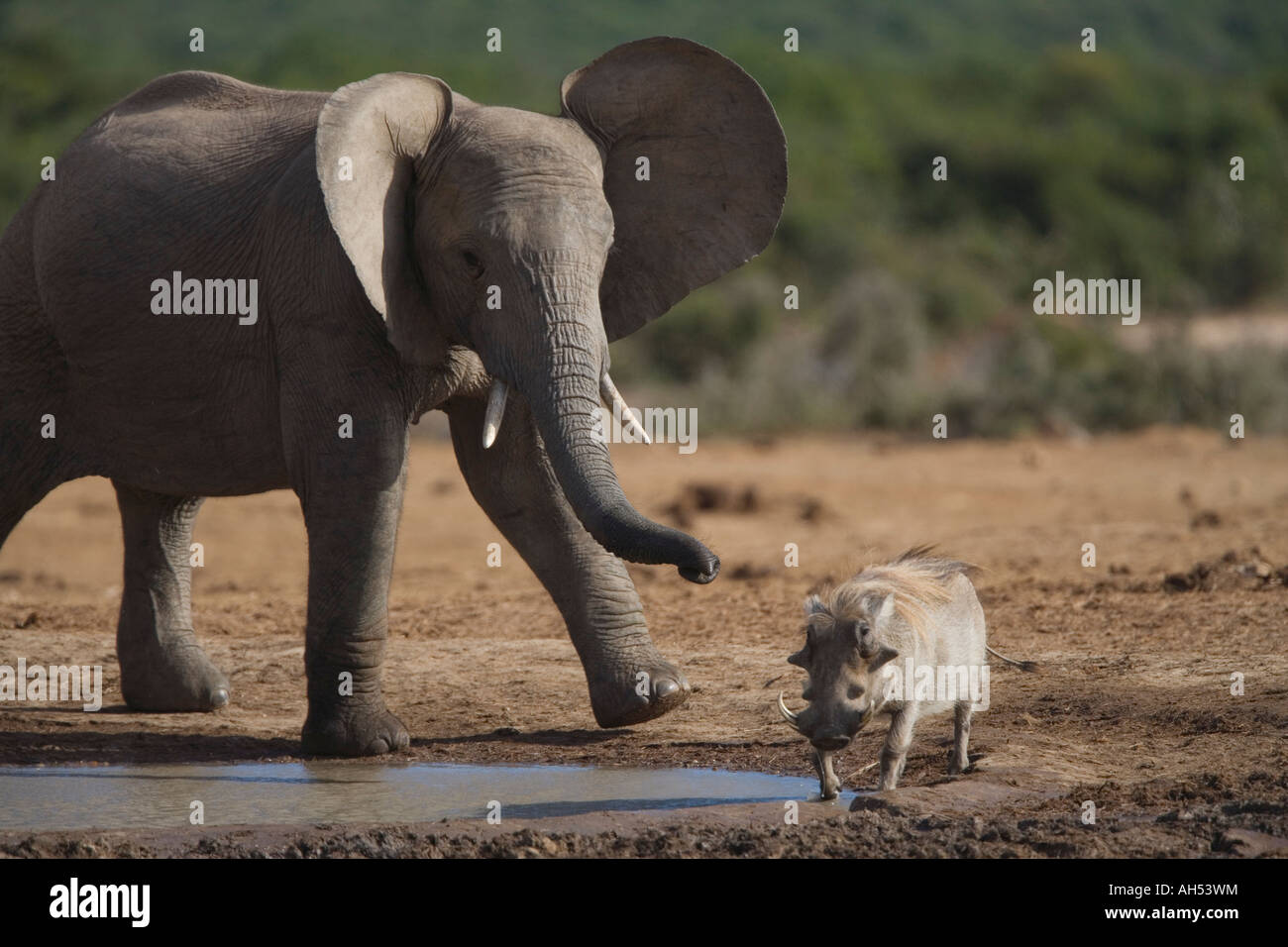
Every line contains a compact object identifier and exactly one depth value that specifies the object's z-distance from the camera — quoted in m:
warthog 5.89
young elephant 6.90
